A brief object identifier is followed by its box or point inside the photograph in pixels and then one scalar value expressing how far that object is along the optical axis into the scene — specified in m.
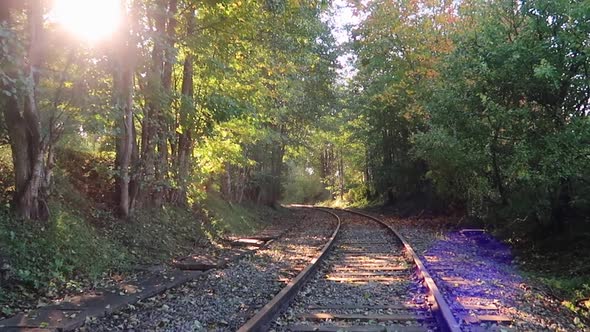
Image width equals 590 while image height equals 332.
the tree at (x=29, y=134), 7.32
